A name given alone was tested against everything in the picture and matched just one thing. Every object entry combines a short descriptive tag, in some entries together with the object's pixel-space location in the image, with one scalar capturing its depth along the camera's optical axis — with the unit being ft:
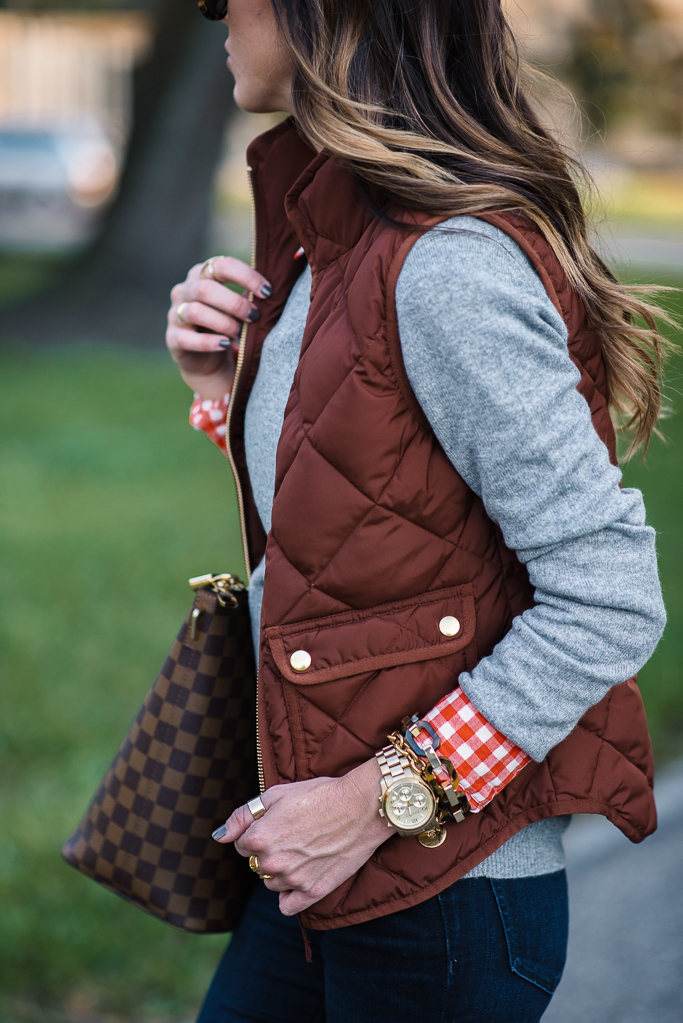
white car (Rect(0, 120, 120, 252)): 78.54
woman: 3.68
